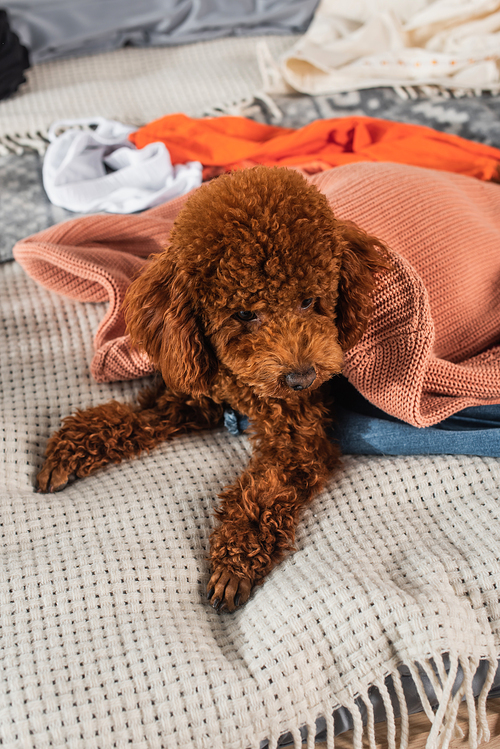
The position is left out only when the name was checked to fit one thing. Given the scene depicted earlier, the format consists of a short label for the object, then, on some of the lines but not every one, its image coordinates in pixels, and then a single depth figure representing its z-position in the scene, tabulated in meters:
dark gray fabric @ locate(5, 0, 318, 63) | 2.67
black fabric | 2.34
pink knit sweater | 1.24
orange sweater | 2.01
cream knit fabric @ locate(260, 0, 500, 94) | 2.32
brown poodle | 0.99
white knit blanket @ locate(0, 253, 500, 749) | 0.90
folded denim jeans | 1.29
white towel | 1.93
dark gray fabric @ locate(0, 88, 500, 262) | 1.98
